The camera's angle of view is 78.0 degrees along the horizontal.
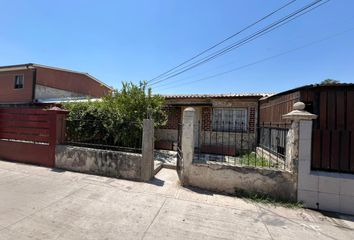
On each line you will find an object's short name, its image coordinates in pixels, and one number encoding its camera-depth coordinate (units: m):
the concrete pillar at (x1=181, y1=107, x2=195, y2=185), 5.53
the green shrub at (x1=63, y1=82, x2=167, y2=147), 7.58
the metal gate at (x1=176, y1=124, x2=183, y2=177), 6.02
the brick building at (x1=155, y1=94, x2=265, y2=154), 10.68
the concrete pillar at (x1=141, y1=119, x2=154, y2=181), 5.89
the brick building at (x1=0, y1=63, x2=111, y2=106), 16.11
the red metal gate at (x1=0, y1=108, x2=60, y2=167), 7.01
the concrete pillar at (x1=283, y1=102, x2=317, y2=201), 4.79
